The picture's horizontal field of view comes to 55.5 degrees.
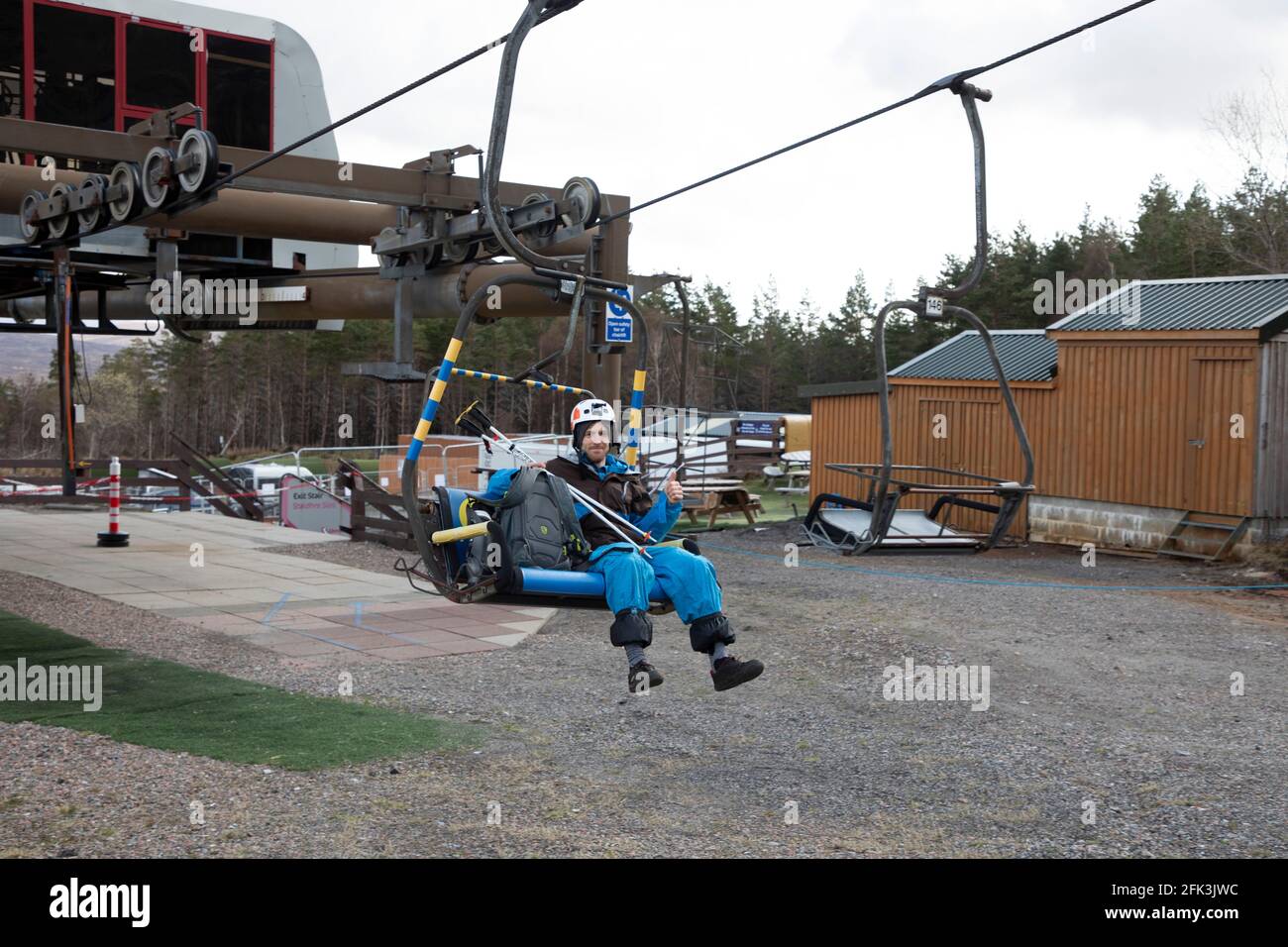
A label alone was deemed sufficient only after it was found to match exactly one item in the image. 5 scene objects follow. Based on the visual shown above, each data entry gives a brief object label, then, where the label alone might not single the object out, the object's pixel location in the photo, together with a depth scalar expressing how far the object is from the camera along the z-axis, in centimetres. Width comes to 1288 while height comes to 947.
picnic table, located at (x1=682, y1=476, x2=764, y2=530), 2487
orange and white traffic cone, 1731
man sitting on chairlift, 636
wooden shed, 1884
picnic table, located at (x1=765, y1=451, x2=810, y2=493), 3831
